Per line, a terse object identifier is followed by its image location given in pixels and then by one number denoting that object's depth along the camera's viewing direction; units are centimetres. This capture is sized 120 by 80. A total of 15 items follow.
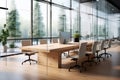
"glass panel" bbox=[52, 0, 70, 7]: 557
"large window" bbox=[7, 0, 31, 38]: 456
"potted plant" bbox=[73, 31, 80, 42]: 384
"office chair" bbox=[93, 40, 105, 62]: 369
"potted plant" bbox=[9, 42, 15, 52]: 455
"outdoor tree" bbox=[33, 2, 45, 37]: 485
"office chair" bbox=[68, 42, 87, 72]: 266
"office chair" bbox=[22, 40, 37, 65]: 311
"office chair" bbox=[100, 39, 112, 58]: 432
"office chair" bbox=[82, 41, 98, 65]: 315
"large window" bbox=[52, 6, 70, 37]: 551
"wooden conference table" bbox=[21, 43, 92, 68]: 264
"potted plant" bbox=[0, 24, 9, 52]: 410
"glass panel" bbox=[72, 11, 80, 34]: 661
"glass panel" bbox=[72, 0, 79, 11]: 653
